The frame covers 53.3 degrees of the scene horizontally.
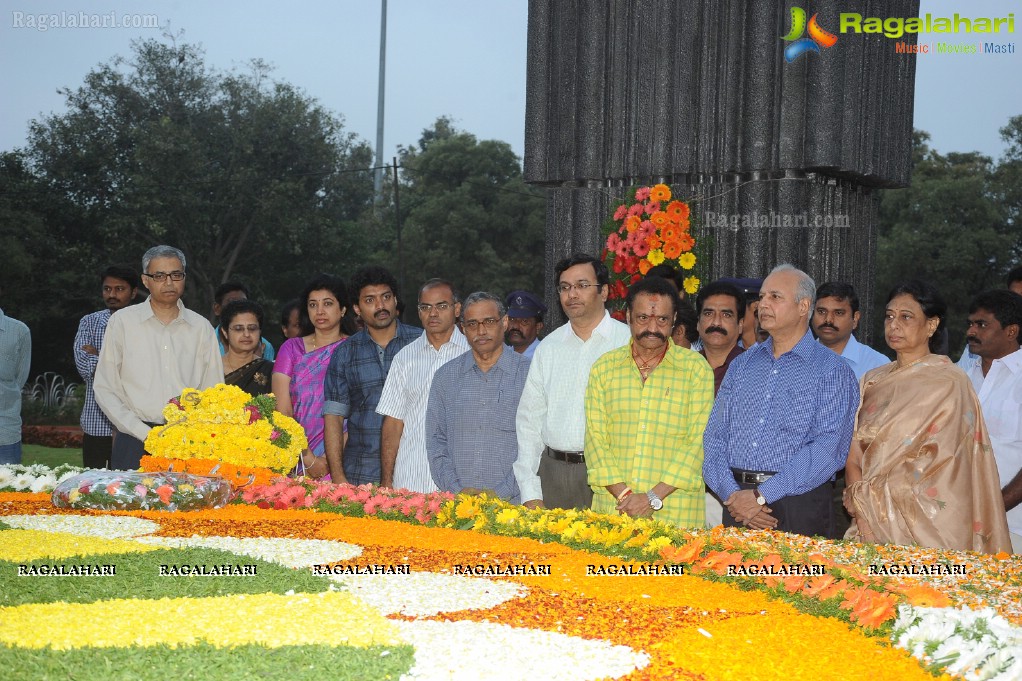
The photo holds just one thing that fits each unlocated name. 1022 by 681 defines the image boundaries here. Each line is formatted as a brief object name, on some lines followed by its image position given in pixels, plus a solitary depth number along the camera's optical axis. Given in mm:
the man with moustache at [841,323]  5859
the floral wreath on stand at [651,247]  6355
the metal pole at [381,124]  36875
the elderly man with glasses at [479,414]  5160
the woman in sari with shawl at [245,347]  6602
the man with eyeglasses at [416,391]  5590
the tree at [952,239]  26328
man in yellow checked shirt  4523
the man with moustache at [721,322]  5715
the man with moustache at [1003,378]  4938
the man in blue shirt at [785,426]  4406
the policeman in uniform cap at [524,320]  6785
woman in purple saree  6242
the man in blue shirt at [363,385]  5871
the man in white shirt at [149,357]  5648
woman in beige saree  4219
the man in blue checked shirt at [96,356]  7281
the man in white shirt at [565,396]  4930
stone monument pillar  7594
